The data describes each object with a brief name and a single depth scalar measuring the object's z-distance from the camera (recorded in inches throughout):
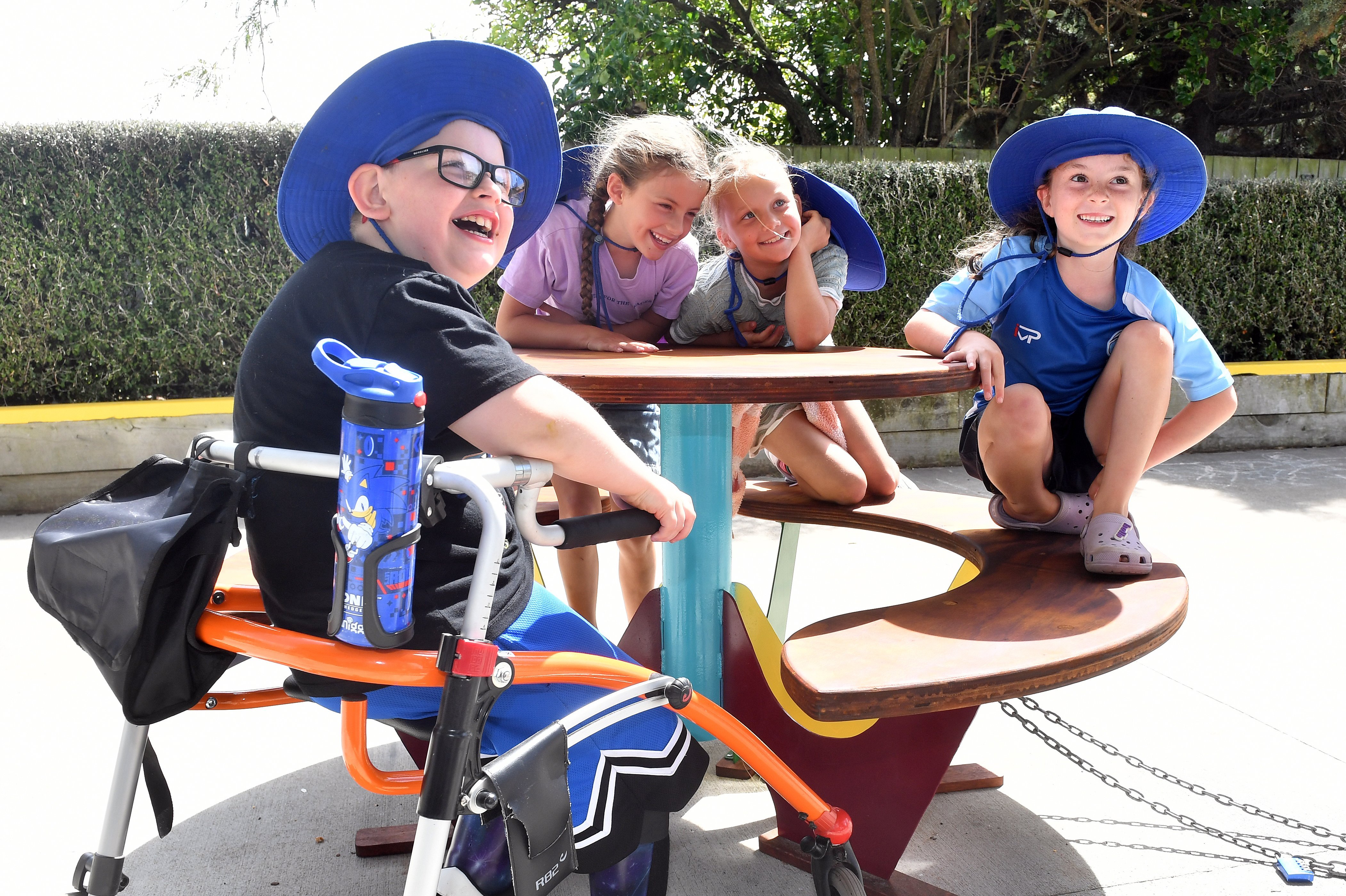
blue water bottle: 38.3
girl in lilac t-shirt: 90.9
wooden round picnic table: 63.7
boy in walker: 46.6
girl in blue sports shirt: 75.7
